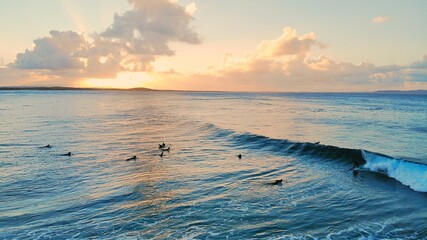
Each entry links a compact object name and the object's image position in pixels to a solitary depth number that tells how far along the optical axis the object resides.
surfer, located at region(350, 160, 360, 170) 25.98
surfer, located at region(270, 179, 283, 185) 21.47
